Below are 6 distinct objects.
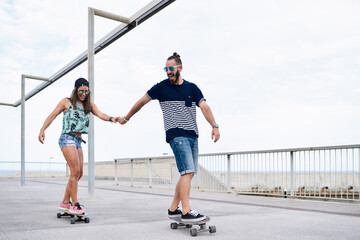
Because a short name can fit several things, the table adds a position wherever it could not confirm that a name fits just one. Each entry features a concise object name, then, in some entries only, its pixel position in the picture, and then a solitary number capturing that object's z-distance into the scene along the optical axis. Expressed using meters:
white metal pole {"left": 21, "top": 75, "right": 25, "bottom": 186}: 14.66
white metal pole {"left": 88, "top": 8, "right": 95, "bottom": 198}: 8.18
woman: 4.82
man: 3.96
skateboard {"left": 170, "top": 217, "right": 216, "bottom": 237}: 3.71
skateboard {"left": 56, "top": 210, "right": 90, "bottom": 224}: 4.53
